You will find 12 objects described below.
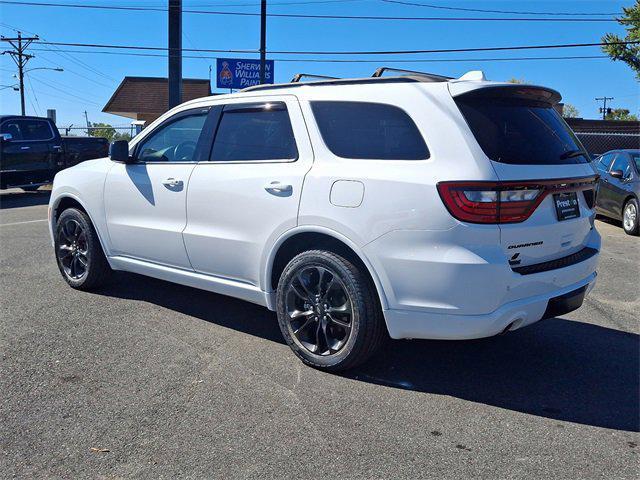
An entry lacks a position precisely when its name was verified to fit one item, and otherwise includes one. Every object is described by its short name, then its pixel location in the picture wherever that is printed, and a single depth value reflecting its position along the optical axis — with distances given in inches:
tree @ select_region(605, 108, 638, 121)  2785.4
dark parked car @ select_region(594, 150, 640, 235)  425.7
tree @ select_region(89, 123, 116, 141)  2073.9
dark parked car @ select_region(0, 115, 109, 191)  562.6
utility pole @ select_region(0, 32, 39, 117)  2007.9
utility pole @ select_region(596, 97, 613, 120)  3043.3
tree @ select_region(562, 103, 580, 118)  2831.4
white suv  137.8
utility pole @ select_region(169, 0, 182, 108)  680.4
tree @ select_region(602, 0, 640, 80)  1421.0
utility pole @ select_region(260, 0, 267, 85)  844.6
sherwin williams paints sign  863.1
